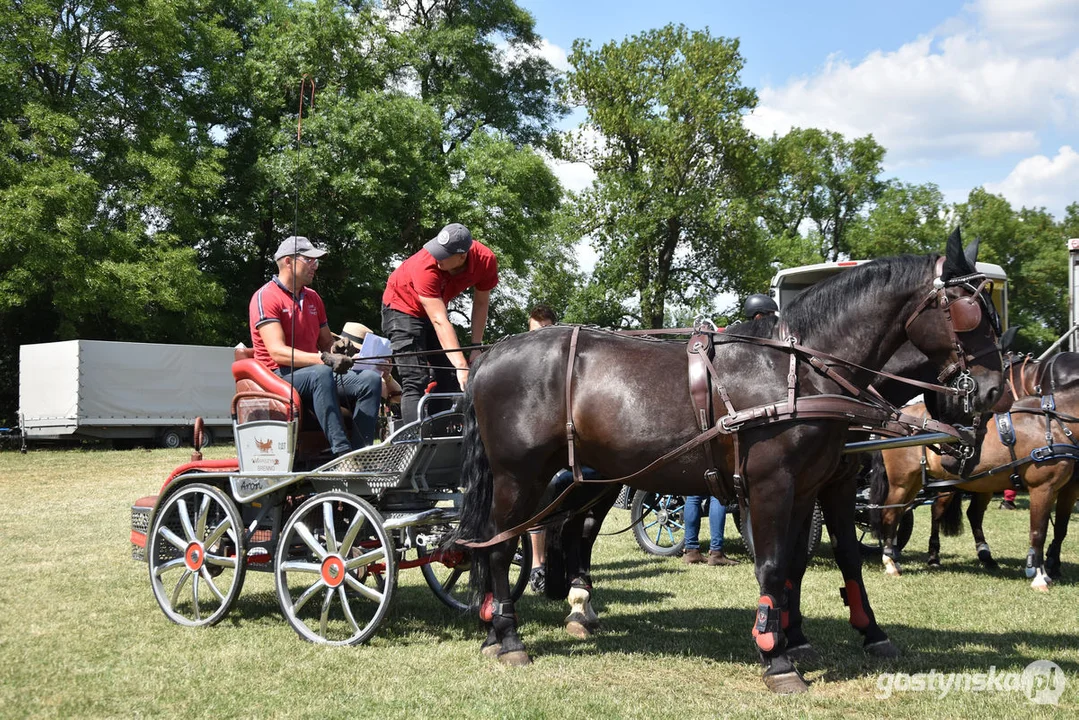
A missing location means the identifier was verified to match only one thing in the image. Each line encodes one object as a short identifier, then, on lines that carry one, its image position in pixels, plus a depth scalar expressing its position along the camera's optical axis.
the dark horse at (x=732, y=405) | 4.79
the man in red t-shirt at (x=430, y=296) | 6.04
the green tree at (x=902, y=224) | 41.78
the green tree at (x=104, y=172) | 22.02
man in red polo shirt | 5.98
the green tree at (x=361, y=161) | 26.38
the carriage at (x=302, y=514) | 5.75
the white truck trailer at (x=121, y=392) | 22.53
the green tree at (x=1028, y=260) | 40.78
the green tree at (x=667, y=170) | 31.95
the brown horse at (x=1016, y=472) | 7.89
